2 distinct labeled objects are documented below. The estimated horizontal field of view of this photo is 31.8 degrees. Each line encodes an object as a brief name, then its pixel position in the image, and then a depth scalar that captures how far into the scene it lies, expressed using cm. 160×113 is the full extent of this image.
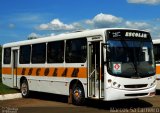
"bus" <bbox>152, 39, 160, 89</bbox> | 1362
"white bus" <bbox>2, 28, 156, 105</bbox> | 1005
